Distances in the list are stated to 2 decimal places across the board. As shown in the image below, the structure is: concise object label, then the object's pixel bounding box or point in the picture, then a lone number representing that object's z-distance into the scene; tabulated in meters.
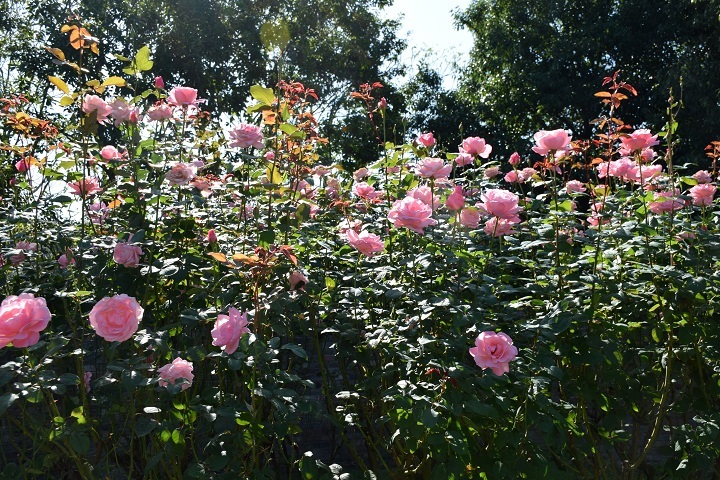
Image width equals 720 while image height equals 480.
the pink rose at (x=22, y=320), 1.75
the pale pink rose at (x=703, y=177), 3.05
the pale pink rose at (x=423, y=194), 2.37
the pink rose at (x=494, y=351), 1.93
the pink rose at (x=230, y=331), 1.84
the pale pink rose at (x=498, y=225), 2.47
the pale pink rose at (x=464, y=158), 2.90
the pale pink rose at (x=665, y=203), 2.66
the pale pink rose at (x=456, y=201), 2.38
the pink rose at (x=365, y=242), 2.29
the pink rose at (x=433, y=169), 2.36
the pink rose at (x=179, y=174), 2.34
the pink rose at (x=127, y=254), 2.24
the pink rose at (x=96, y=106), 2.29
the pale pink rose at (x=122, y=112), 2.40
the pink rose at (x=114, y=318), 1.86
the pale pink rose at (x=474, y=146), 2.81
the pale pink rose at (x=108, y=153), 2.52
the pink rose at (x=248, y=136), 2.32
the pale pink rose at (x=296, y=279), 2.08
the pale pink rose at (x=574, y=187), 3.07
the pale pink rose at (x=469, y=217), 2.43
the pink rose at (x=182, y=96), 2.61
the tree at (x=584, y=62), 12.20
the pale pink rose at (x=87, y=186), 2.63
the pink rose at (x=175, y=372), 1.90
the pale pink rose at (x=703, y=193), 2.92
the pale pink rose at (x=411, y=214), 2.17
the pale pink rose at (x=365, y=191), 2.88
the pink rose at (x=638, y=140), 2.61
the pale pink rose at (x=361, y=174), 3.14
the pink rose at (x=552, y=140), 2.51
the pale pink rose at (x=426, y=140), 2.76
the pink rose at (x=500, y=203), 2.25
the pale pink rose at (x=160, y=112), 2.75
